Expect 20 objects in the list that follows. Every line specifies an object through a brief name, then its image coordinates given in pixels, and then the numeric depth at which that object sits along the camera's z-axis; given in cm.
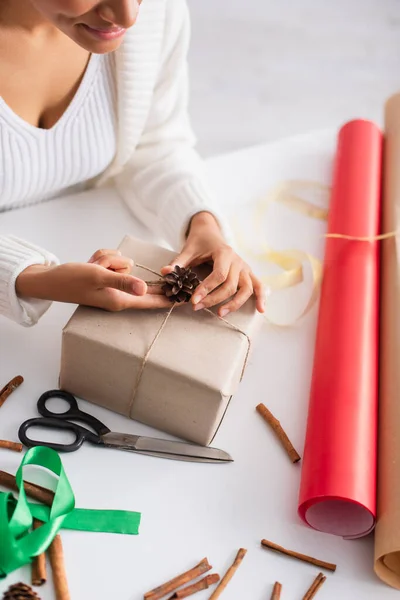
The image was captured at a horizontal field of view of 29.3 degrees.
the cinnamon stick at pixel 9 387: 79
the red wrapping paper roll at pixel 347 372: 73
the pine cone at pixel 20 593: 64
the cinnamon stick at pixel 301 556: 72
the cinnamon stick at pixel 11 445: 75
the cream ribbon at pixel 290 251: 98
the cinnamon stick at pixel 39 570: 66
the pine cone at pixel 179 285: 79
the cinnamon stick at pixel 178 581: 67
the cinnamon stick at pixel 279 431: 80
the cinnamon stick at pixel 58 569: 66
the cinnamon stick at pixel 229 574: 68
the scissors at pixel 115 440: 76
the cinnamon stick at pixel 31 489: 72
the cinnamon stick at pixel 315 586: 69
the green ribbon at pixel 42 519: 66
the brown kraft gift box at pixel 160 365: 74
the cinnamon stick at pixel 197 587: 67
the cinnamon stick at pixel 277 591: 69
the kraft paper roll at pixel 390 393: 71
